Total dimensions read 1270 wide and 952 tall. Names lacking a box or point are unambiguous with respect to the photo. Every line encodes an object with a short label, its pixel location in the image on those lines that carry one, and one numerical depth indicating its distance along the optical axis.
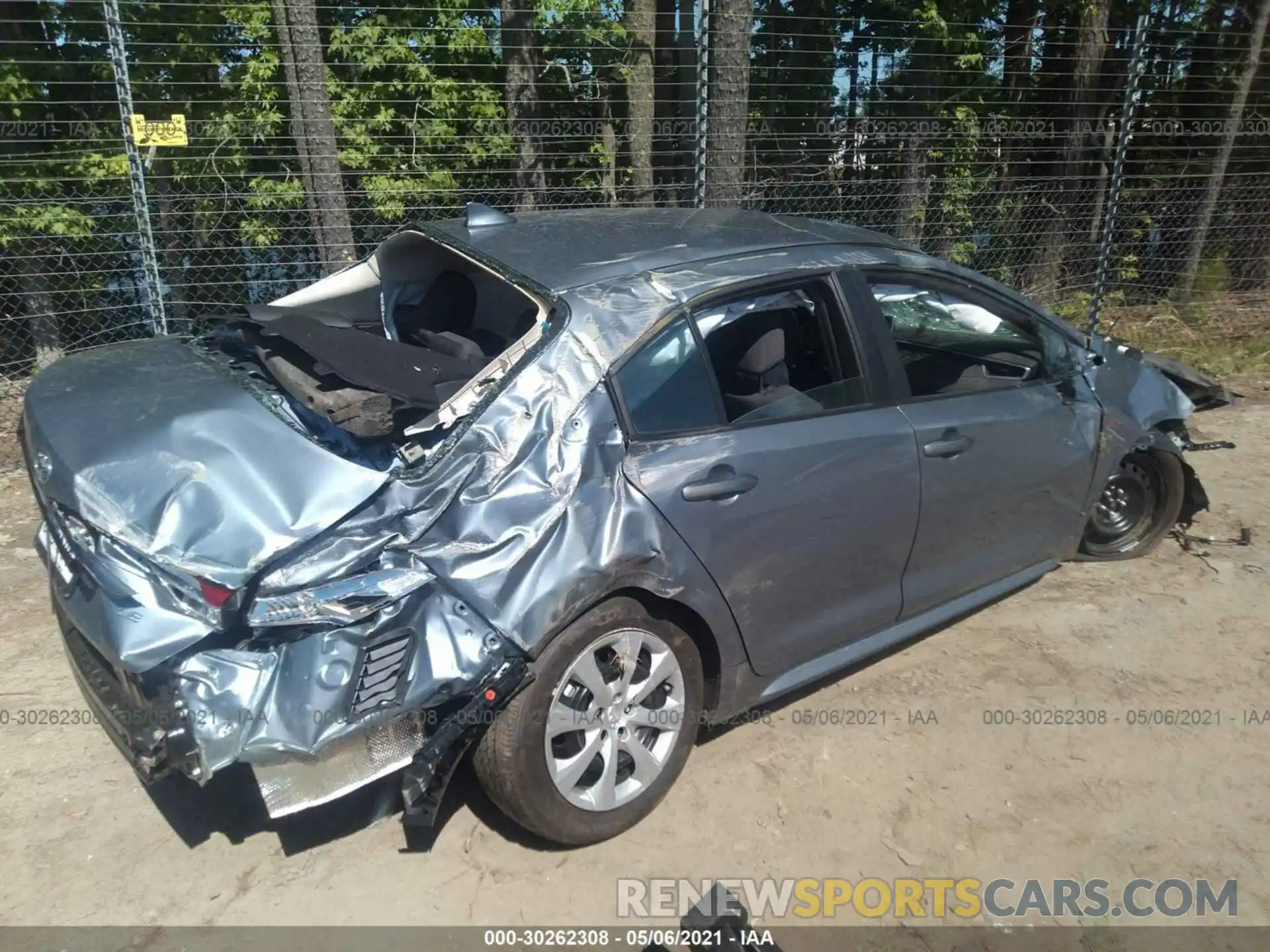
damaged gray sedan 2.64
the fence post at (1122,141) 7.93
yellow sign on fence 5.95
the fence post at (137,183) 5.87
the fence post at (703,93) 6.93
